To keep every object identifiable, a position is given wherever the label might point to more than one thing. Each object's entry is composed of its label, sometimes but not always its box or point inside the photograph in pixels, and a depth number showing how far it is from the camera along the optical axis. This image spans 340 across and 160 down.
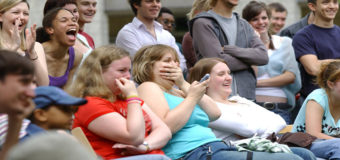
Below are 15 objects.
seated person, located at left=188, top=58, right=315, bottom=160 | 9.91
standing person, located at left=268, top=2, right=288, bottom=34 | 17.42
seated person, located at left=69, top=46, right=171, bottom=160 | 7.45
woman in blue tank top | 8.53
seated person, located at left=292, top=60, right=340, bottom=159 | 10.18
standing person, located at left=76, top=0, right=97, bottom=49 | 12.07
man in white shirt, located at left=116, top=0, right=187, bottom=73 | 11.80
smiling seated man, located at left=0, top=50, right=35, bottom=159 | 4.70
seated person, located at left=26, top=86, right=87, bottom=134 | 5.77
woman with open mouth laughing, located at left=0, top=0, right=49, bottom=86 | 8.65
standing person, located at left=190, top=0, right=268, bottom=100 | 11.46
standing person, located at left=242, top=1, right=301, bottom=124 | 12.99
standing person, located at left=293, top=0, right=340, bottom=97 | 12.87
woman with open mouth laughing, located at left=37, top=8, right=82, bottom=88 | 9.95
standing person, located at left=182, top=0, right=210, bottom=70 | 13.09
